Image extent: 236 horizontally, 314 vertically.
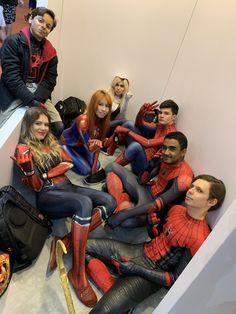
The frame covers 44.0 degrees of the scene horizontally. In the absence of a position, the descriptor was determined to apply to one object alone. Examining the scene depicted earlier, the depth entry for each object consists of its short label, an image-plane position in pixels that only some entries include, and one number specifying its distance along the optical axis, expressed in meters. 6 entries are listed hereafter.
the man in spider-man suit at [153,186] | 2.15
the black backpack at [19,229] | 1.73
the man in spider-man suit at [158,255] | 1.75
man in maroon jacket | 2.13
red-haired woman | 2.47
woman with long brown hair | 1.88
